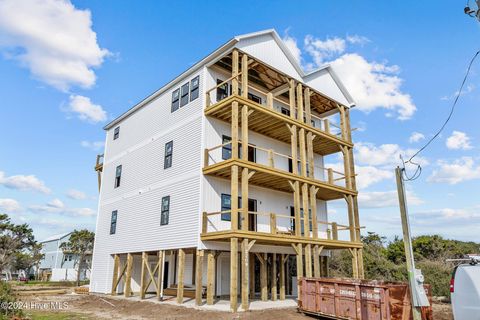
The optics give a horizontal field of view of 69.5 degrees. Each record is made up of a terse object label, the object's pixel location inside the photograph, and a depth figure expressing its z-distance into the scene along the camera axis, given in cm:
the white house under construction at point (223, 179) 1777
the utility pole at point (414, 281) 802
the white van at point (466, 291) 755
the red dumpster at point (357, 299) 1075
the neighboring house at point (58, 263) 5728
